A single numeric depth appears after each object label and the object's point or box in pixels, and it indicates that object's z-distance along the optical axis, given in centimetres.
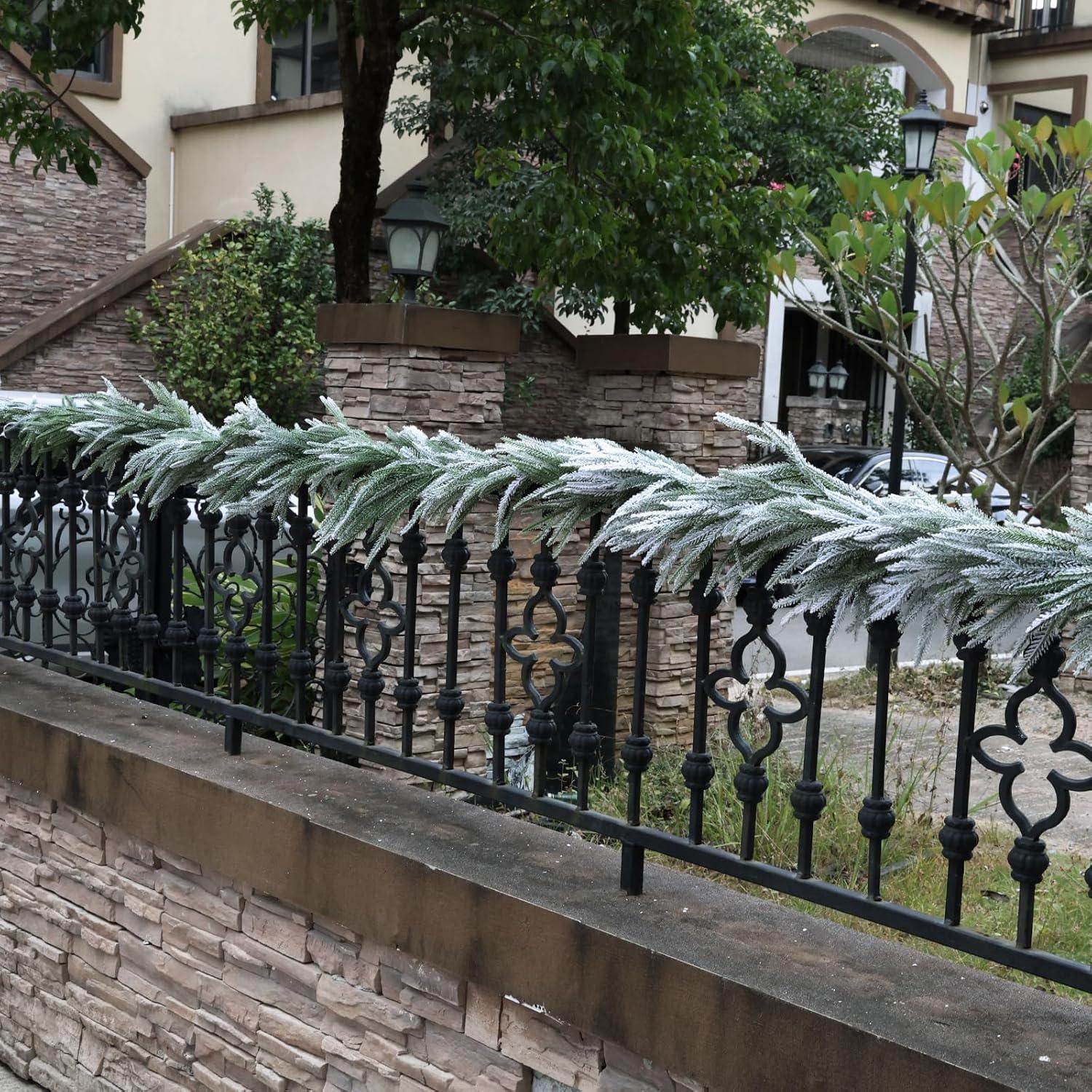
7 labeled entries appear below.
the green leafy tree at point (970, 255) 924
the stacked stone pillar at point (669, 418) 800
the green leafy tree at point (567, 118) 935
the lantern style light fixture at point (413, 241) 888
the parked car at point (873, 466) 1927
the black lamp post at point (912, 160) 1247
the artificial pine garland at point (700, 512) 241
